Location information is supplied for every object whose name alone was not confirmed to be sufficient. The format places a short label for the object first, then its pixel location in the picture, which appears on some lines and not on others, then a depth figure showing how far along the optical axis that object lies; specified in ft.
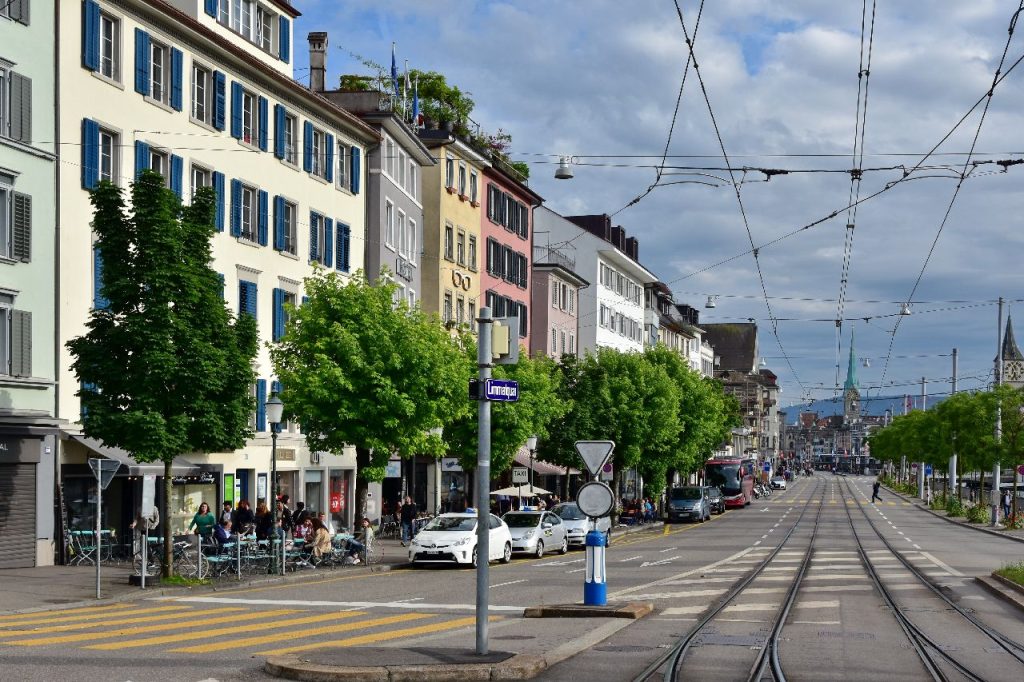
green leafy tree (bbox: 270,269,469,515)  132.46
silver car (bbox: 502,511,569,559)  141.79
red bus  322.75
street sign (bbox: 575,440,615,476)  73.26
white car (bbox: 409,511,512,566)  124.16
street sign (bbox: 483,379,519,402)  53.36
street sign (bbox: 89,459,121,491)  88.22
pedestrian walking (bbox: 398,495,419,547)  157.99
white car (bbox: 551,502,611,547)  159.74
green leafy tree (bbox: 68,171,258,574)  95.55
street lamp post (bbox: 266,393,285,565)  111.55
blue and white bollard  76.74
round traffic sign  69.72
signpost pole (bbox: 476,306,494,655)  52.65
